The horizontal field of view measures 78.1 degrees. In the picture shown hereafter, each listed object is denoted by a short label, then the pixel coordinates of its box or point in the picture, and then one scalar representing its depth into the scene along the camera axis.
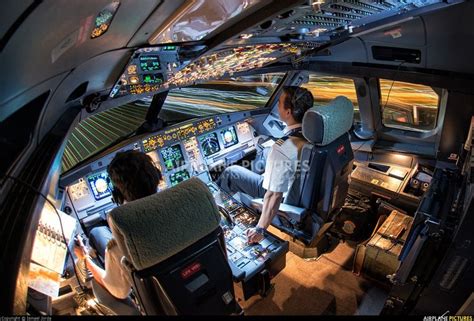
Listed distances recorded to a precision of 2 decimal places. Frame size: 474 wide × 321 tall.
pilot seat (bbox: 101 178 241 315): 0.97
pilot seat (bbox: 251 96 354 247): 2.00
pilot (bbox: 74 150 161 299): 1.24
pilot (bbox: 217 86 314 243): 2.17
